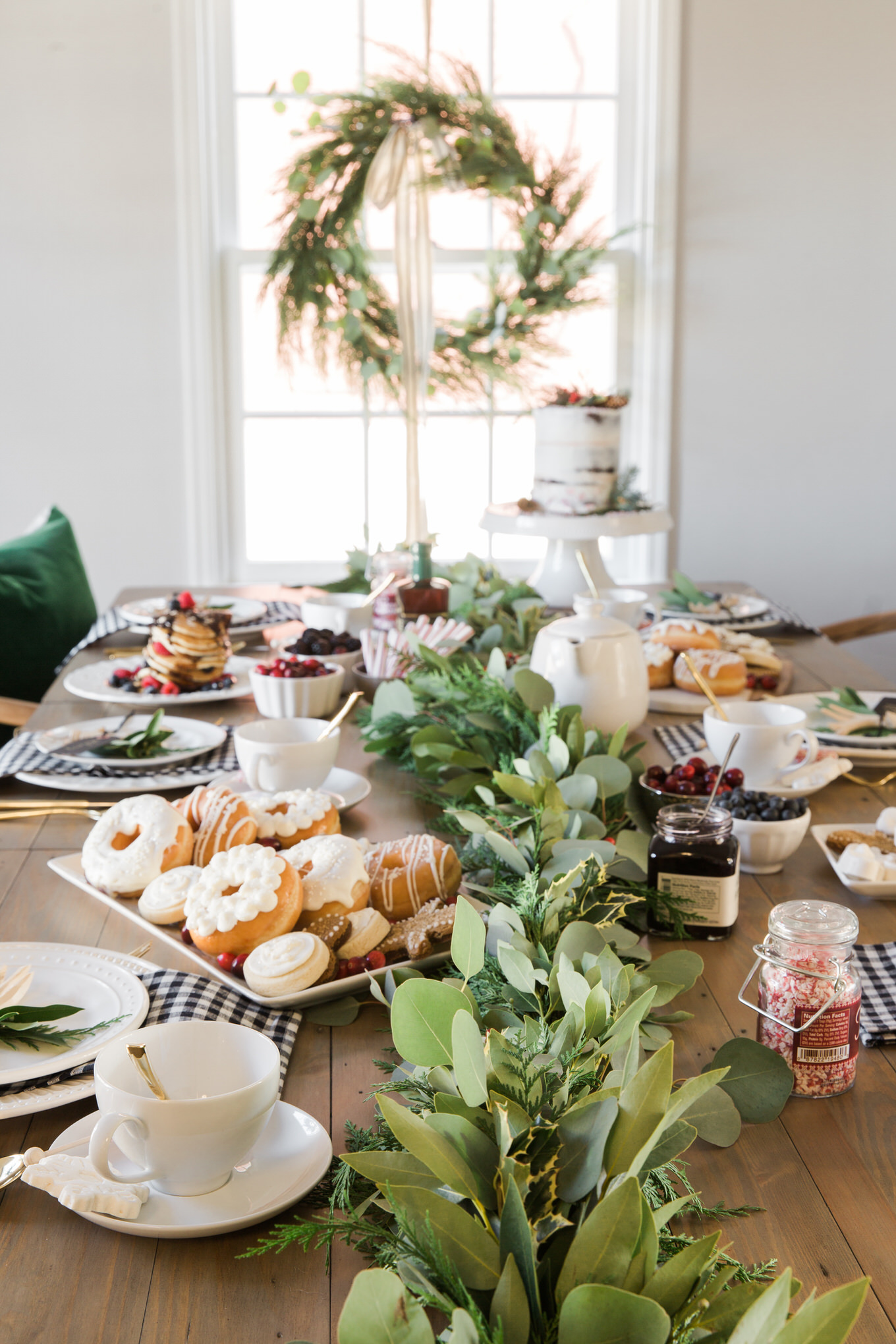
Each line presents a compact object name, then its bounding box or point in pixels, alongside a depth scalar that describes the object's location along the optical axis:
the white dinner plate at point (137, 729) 1.36
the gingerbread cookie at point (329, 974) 0.82
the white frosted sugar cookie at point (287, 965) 0.80
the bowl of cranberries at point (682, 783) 1.09
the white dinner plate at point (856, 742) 1.42
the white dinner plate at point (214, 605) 2.15
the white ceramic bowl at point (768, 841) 1.06
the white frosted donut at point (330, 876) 0.87
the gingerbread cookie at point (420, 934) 0.84
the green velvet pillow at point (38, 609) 2.31
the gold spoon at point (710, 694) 1.12
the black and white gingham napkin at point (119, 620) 2.10
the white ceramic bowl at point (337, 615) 1.97
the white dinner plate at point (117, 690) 1.65
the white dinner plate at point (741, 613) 2.18
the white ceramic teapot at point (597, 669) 1.32
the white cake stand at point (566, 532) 2.10
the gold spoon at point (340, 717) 1.17
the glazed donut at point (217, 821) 0.99
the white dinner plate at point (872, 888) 1.01
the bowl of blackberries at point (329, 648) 1.72
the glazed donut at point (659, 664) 1.73
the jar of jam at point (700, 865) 0.92
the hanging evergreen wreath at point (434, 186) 3.04
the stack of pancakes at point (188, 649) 1.70
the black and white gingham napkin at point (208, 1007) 0.77
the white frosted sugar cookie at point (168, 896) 0.90
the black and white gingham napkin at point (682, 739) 1.45
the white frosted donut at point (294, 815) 1.03
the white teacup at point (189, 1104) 0.58
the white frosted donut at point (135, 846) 0.97
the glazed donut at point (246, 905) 0.84
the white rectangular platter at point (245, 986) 0.80
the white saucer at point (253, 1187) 0.58
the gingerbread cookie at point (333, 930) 0.84
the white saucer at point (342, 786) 1.24
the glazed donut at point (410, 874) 0.92
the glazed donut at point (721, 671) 1.69
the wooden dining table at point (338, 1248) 0.54
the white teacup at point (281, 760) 1.20
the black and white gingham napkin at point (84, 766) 1.34
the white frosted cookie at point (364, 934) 0.84
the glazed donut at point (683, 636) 1.81
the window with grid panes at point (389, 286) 3.25
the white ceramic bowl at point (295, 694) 1.54
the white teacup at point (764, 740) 1.23
